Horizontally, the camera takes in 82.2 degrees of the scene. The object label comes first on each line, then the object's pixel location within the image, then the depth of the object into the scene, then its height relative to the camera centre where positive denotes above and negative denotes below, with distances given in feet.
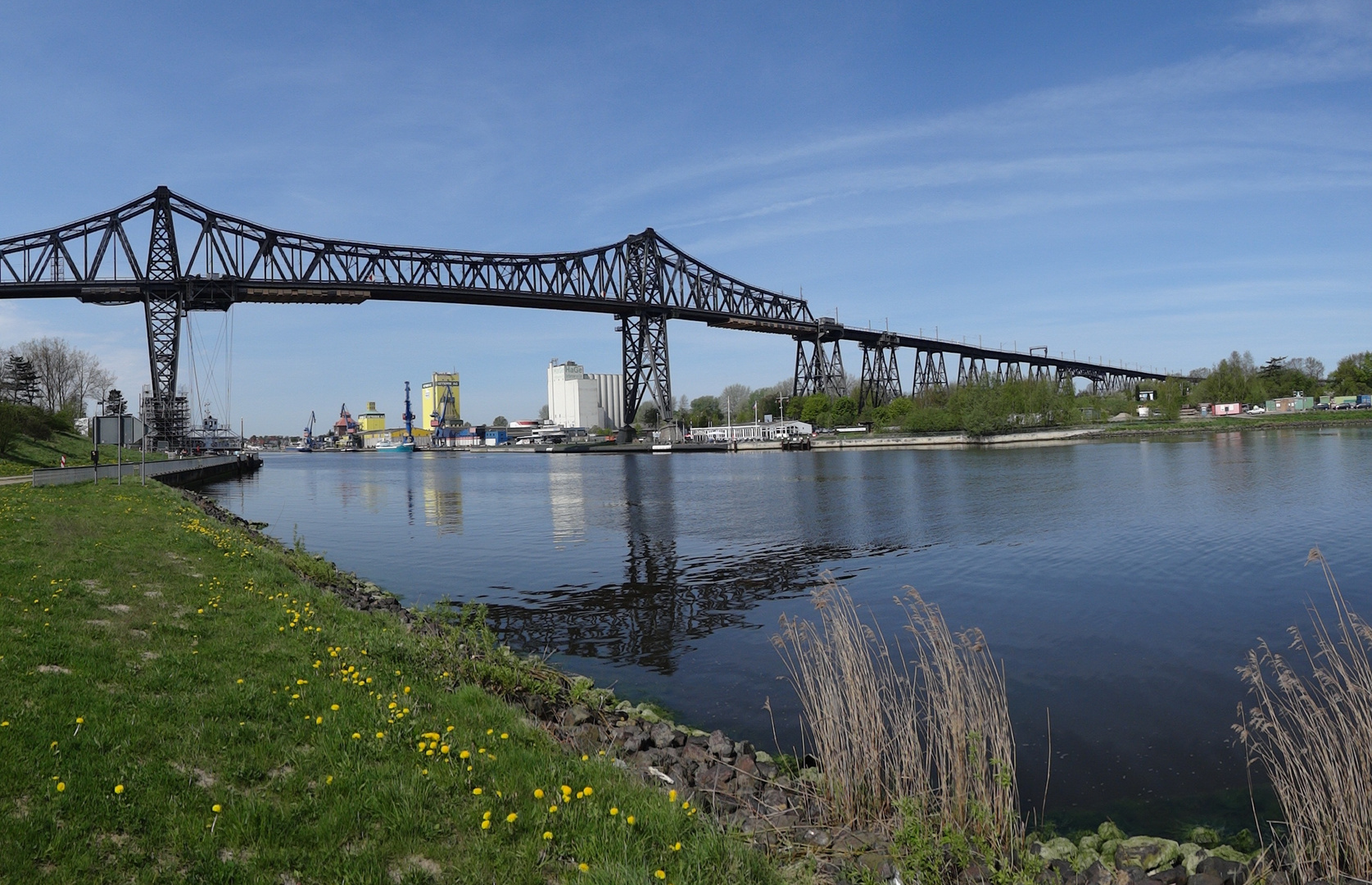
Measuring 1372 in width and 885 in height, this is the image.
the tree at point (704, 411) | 547.45 +16.91
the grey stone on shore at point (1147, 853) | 19.49 -11.03
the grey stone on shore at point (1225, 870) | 18.02 -10.60
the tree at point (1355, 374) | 384.02 +16.66
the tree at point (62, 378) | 247.91 +28.03
